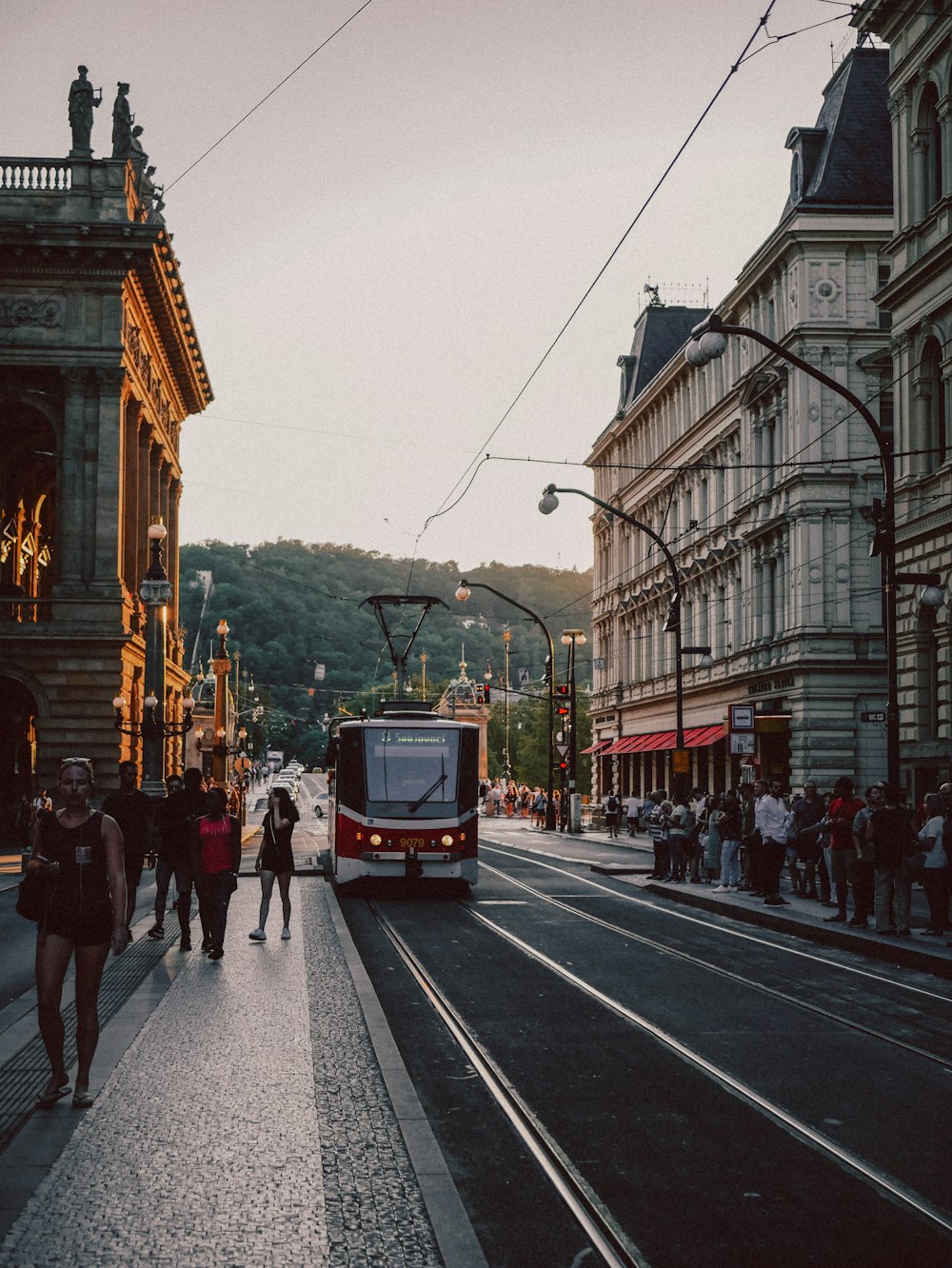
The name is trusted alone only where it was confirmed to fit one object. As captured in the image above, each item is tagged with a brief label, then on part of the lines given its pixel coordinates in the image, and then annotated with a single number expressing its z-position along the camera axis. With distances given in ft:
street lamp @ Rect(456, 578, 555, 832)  161.18
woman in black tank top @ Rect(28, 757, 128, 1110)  26.30
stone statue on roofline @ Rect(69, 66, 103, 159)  141.59
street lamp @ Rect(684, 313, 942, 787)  64.18
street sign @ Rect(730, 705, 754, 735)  95.20
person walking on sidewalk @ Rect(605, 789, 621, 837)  182.91
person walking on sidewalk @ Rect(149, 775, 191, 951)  54.90
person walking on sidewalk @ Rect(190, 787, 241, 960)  49.08
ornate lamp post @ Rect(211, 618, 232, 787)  148.36
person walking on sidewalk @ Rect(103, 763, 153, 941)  53.67
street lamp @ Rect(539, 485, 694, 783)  106.22
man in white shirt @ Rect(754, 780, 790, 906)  72.38
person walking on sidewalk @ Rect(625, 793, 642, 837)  184.44
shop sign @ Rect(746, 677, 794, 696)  146.61
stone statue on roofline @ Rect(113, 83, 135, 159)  145.79
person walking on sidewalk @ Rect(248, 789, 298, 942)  54.65
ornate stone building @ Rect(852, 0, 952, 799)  88.63
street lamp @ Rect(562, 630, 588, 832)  184.65
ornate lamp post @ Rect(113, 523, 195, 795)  105.29
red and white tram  79.82
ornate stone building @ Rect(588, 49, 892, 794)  141.28
